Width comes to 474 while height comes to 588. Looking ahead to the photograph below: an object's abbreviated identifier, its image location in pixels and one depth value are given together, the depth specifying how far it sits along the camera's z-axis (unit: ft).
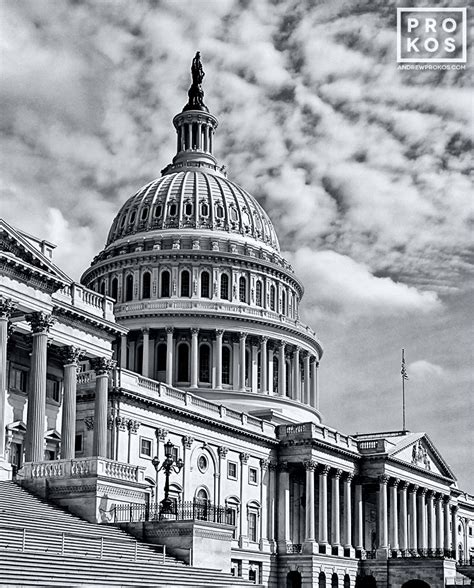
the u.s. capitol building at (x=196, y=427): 166.50
